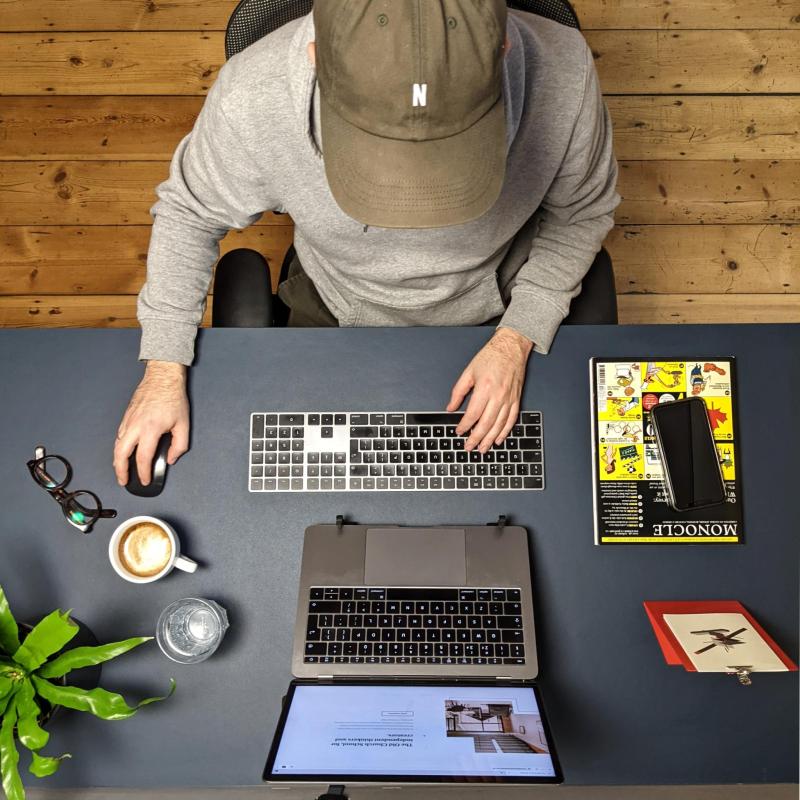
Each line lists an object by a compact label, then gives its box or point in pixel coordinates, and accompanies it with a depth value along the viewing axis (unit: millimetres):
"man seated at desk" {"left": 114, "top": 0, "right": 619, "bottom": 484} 726
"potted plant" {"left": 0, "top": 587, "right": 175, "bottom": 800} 799
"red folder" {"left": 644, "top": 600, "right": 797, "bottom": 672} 922
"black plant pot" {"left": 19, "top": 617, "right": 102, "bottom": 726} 910
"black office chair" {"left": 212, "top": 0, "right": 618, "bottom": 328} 1169
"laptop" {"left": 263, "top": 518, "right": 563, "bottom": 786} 811
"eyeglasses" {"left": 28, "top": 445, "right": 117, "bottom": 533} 989
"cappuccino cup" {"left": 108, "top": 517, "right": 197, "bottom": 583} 973
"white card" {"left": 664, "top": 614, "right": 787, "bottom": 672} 906
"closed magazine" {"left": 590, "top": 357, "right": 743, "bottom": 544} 1025
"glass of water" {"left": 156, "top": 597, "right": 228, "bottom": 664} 961
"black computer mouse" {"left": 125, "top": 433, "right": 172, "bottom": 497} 1038
